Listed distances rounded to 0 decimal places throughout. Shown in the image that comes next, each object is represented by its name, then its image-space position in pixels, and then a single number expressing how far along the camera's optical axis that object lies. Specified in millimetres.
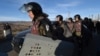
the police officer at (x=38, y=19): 1277
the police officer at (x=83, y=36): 2921
